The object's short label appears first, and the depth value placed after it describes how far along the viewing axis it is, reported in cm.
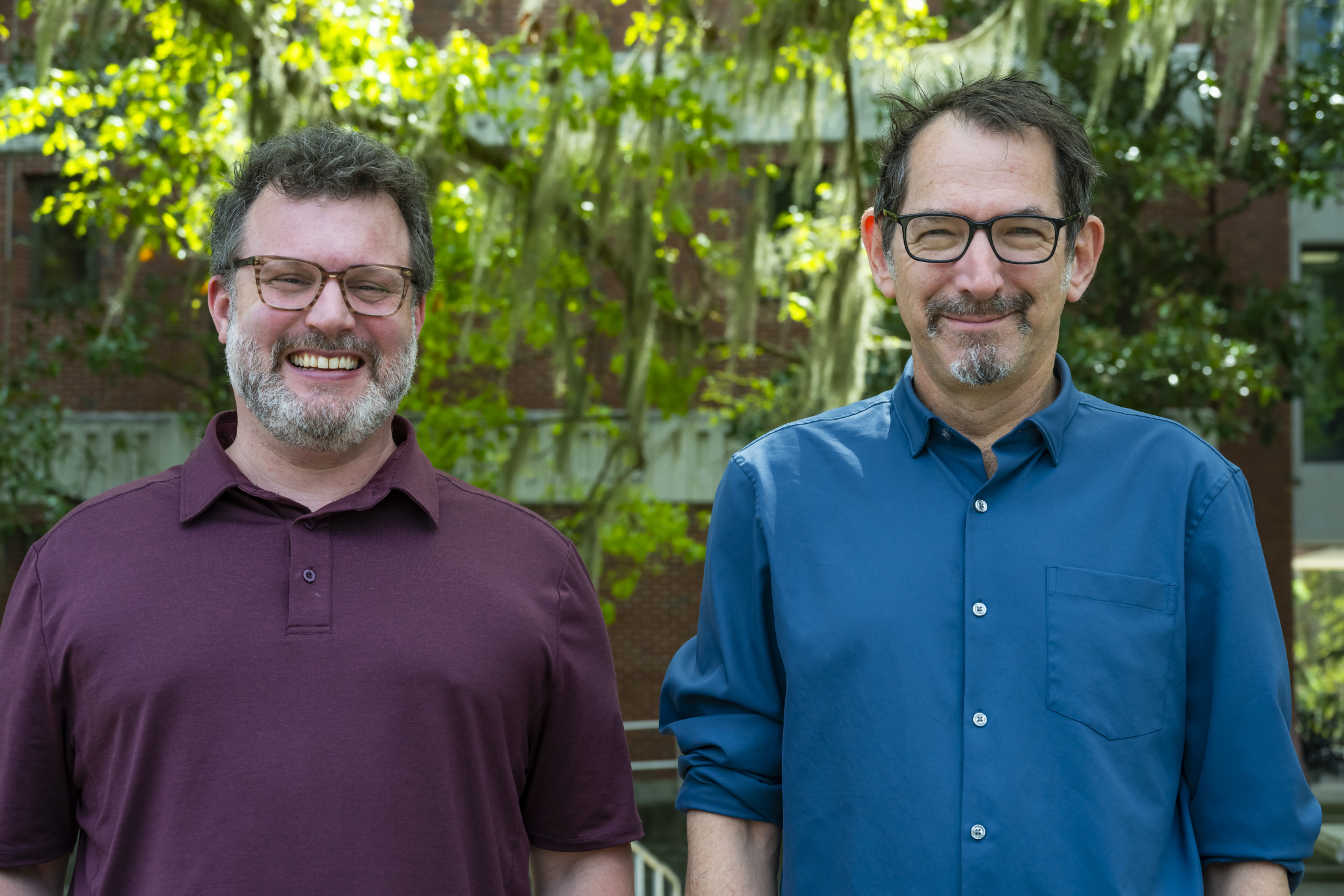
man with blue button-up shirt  228
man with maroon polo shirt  231
